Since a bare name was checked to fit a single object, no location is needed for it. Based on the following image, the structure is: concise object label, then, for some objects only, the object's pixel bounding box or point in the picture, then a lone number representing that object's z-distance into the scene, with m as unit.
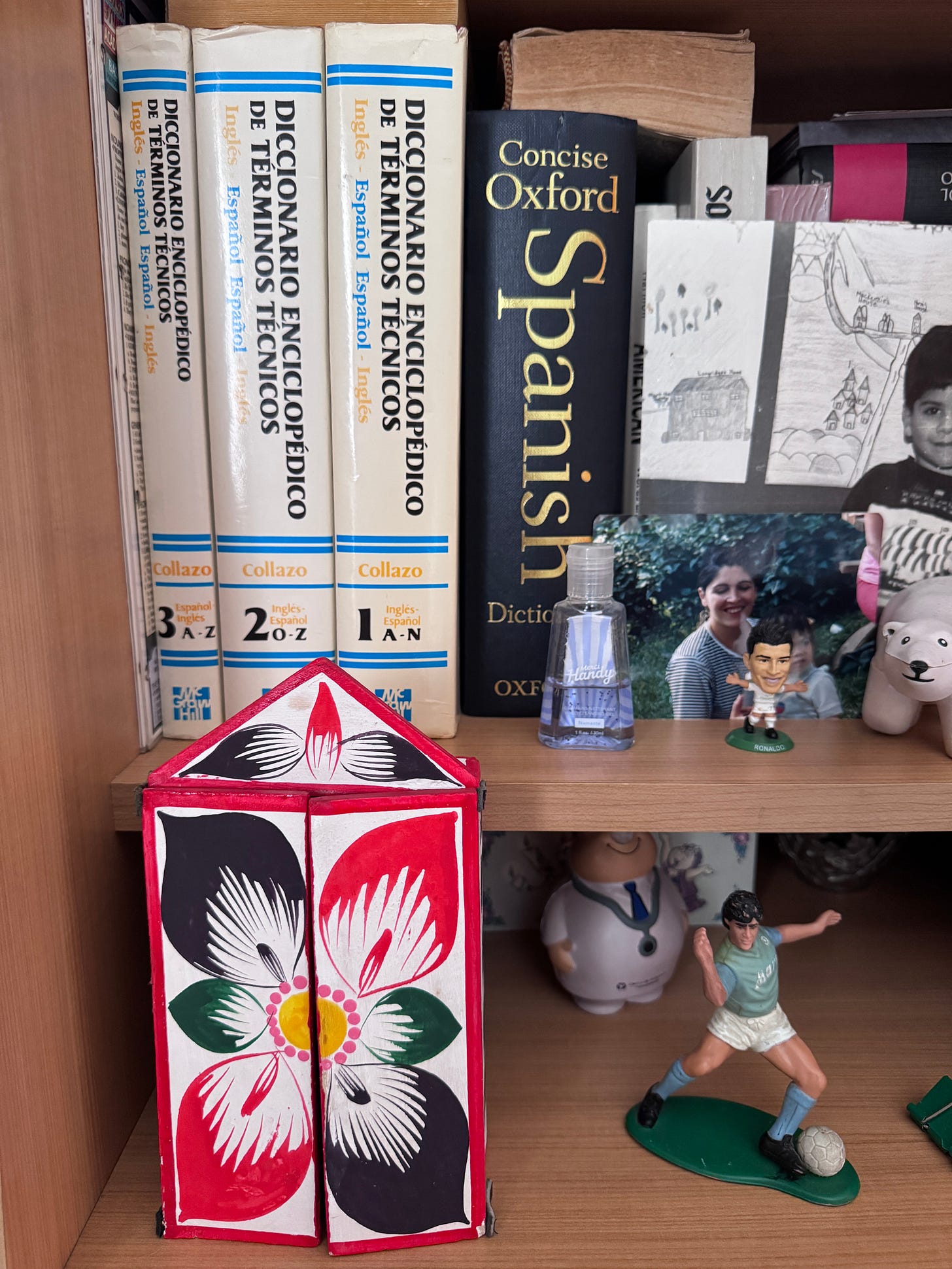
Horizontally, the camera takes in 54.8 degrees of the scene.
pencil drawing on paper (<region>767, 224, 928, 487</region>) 0.56
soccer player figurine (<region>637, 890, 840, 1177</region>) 0.52
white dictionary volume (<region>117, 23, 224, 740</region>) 0.50
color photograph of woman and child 0.59
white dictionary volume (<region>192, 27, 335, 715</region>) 0.50
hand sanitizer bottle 0.56
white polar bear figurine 0.52
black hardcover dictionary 0.53
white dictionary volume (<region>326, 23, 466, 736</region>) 0.49
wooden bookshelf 0.42
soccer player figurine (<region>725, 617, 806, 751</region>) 0.56
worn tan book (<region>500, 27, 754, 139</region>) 0.54
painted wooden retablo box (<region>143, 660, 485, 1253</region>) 0.45
